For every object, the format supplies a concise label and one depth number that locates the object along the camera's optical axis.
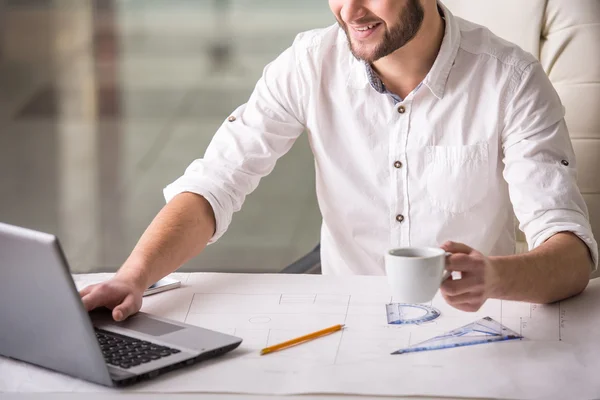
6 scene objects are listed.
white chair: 3.19
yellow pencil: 2.23
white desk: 2.09
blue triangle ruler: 2.24
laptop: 2.04
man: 2.74
